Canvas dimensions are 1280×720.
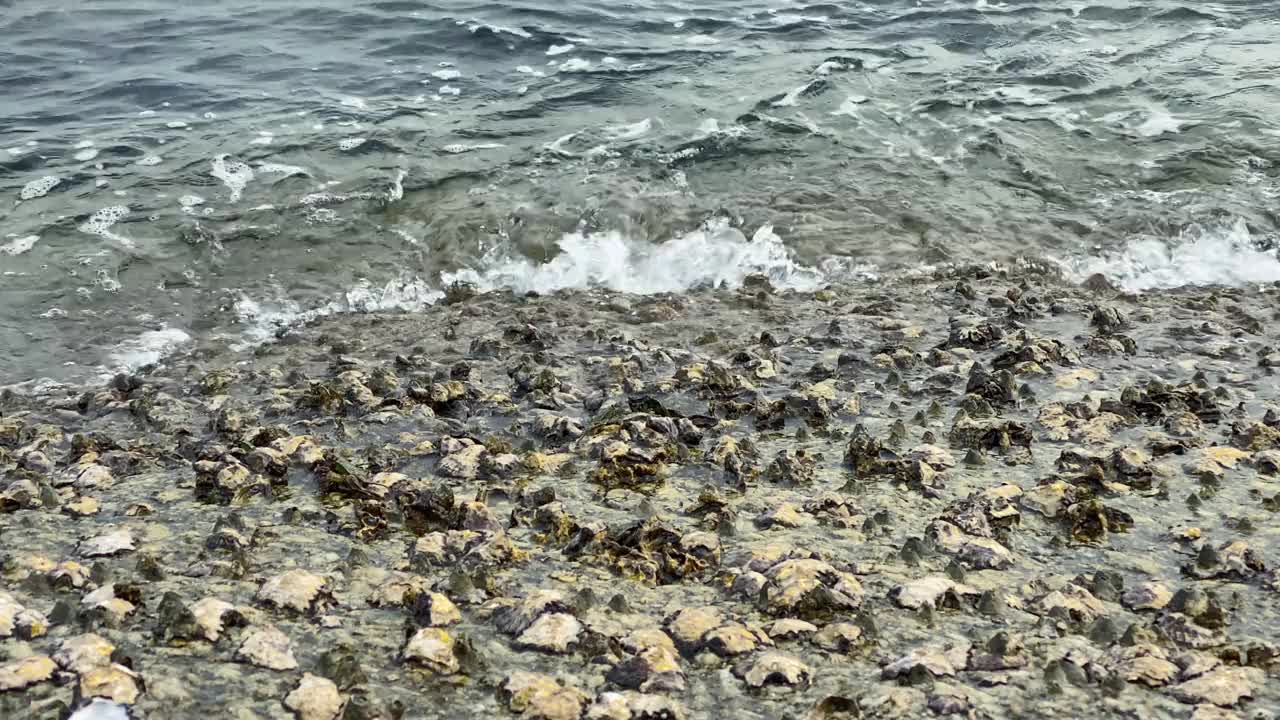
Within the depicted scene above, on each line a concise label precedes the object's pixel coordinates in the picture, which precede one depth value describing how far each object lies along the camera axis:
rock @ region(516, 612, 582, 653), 4.89
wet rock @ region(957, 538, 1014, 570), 5.77
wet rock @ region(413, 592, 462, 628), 5.11
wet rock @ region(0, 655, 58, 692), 4.33
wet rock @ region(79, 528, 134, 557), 5.93
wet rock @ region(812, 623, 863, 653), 4.93
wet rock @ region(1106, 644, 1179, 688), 4.60
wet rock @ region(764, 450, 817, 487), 7.00
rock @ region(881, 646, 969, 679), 4.63
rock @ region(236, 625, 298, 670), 4.67
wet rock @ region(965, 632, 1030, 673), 4.71
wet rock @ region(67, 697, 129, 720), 4.19
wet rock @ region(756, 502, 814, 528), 6.34
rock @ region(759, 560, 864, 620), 5.21
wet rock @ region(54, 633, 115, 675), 4.47
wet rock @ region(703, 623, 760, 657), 4.87
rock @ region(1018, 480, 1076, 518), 6.43
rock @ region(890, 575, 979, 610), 5.29
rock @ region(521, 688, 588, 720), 4.38
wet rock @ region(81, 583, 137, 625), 4.96
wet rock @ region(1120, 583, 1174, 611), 5.31
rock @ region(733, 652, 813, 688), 4.65
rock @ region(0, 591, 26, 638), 4.77
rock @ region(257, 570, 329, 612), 5.22
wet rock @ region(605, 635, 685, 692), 4.60
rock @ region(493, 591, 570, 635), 5.06
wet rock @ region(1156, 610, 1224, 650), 4.92
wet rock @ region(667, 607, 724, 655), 4.95
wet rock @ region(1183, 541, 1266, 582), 5.61
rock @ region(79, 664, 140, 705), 4.30
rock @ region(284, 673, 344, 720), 4.29
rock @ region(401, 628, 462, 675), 4.72
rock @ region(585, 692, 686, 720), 4.35
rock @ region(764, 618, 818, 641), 5.01
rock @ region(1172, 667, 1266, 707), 4.45
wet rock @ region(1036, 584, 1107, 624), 5.19
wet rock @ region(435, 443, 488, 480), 7.11
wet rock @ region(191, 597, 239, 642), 4.86
